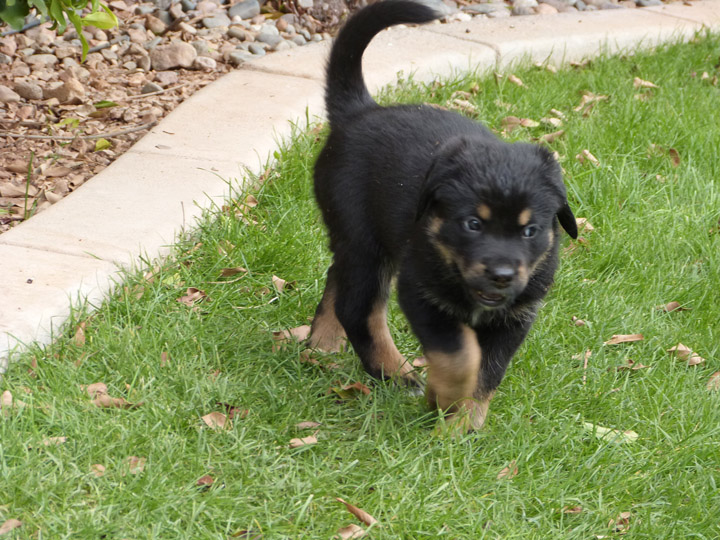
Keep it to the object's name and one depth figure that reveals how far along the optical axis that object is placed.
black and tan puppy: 5.56
